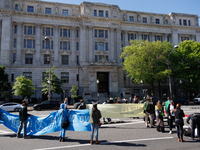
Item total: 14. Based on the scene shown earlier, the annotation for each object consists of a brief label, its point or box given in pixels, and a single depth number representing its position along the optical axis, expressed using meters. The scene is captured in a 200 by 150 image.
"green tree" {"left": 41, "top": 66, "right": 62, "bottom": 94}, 33.97
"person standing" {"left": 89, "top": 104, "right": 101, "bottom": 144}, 8.07
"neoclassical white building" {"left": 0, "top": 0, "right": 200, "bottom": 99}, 41.34
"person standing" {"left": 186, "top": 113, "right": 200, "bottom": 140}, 8.56
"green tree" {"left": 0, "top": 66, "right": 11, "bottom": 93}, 34.38
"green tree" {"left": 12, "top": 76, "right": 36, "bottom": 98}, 32.41
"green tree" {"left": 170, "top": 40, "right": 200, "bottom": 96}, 38.81
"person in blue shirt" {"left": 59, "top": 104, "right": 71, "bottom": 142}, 8.52
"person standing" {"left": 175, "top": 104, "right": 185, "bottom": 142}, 8.25
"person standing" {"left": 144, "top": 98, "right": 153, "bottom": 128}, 11.96
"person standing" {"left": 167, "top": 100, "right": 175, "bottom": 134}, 10.18
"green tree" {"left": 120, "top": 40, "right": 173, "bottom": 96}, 36.88
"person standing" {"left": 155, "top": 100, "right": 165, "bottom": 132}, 10.47
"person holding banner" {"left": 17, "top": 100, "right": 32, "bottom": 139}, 9.13
